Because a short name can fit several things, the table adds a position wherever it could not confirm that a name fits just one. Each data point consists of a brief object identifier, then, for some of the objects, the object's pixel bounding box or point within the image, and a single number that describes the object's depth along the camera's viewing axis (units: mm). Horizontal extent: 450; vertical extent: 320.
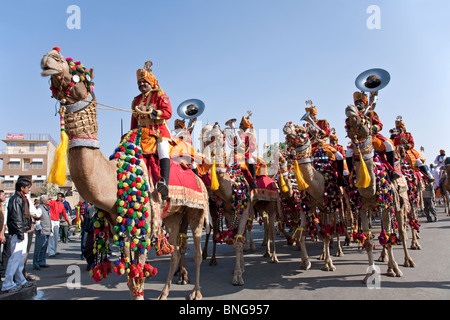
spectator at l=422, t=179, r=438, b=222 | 14438
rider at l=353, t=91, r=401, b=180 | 6891
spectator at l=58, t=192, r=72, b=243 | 15953
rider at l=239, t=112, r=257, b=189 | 8141
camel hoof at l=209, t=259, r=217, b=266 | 8677
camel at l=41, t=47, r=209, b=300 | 3396
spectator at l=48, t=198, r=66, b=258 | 11741
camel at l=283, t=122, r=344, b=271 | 7008
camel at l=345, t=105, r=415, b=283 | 6223
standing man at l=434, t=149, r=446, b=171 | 17270
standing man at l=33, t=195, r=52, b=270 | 9336
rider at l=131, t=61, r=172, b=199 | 4727
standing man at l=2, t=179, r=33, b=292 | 6203
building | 56031
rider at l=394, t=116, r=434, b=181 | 10133
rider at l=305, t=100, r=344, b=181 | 7676
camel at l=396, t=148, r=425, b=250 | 8592
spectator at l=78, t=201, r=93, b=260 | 9284
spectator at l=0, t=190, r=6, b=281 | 6289
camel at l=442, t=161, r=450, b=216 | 10862
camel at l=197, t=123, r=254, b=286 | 7266
